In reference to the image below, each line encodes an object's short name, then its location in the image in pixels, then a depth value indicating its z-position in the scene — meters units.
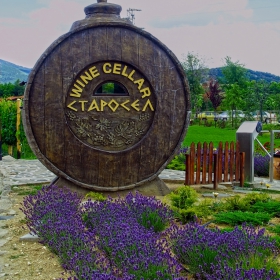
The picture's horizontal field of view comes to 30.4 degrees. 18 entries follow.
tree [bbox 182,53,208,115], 41.25
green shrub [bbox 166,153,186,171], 10.68
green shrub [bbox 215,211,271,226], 5.30
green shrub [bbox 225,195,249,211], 6.09
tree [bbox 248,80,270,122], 31.92
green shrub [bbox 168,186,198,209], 5.84
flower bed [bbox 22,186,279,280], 3.24
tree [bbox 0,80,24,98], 39.53
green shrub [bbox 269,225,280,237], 4.96
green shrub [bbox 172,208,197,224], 5.37
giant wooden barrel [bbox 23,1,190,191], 6.63
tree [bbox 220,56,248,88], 46.00
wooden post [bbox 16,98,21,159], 13.53
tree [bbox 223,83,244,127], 34.50
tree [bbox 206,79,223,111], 44.66
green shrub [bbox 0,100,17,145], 14.25
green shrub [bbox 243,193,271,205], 6.31
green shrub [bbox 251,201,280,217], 5.93
